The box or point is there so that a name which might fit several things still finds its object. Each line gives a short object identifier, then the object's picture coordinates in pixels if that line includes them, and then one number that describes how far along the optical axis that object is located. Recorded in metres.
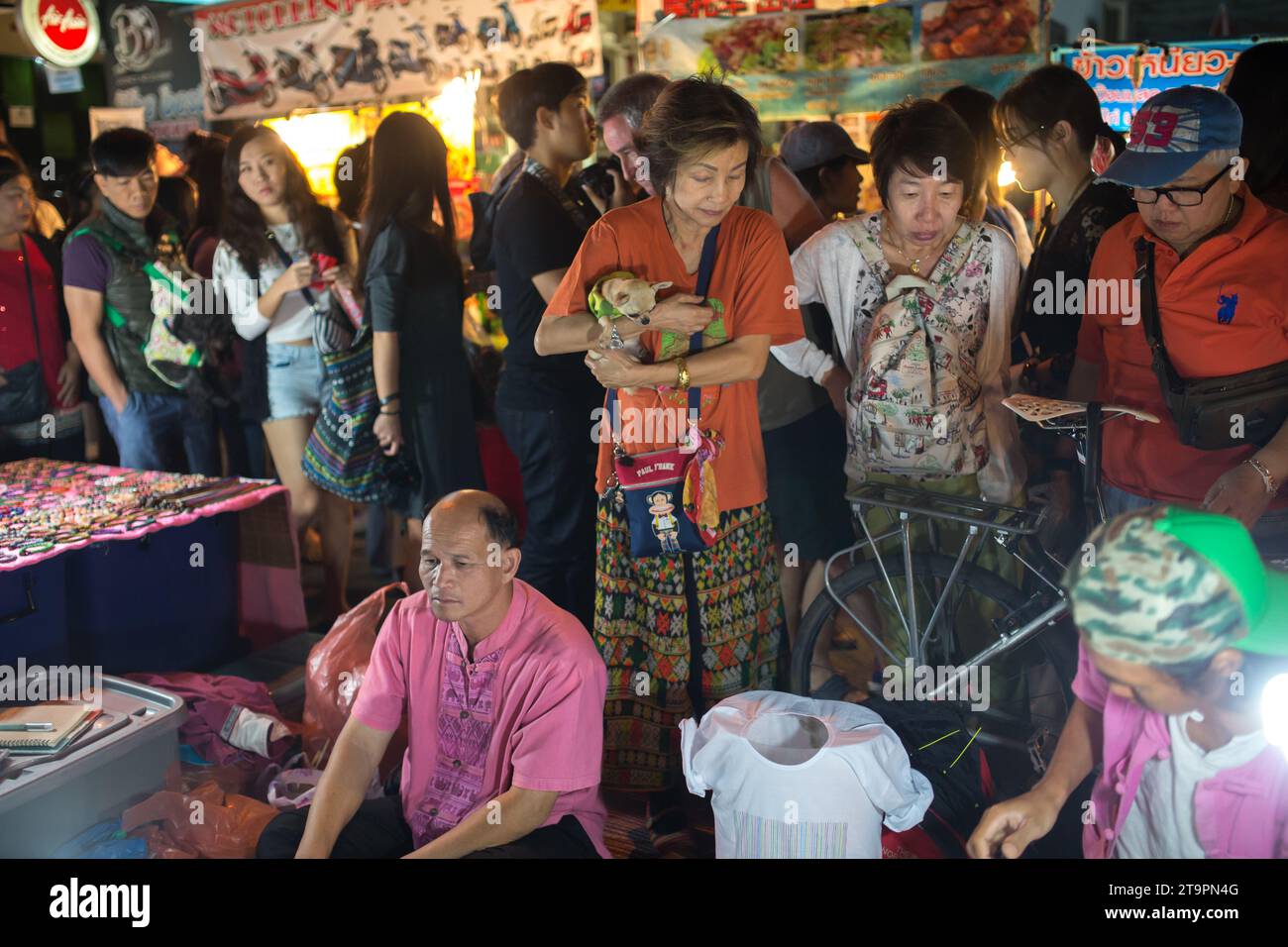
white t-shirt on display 2.24
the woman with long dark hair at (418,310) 3.90
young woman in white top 4.12
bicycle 2.84
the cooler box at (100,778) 2.62
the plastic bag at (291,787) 3.07
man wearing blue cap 2.38
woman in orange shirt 2.54
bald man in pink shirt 2.32
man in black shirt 3.29
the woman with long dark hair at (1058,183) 3.11
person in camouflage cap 1.49
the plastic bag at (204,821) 2.76
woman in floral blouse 2.78
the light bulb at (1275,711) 1.57
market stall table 3.32
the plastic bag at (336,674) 3.24
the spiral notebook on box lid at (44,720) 2.73
